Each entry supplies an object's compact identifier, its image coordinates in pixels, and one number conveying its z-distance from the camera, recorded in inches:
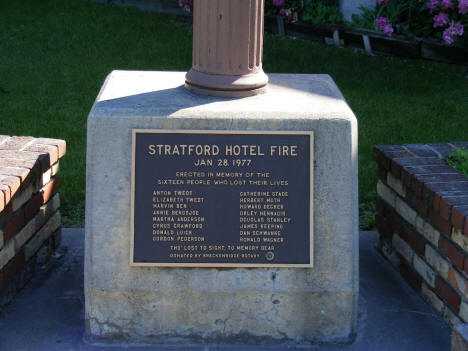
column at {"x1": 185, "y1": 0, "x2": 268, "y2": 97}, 140.2
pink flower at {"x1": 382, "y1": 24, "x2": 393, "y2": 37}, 343.9
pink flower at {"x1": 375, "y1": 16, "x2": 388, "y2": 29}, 344.5
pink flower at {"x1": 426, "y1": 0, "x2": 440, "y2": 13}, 331.9
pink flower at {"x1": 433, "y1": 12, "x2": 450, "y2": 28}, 327.3
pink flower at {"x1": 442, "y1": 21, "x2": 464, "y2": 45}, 319.9
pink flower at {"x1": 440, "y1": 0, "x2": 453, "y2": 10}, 325.1
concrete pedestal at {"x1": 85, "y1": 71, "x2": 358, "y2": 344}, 131.9
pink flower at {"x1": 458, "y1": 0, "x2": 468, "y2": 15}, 318.0
